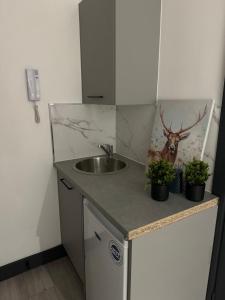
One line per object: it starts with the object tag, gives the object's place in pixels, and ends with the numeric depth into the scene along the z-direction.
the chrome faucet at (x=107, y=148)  1.90
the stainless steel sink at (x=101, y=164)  1.87
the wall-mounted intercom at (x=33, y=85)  1.51
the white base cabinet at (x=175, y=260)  0.94
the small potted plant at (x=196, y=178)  1.05
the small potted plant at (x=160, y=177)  1.05
